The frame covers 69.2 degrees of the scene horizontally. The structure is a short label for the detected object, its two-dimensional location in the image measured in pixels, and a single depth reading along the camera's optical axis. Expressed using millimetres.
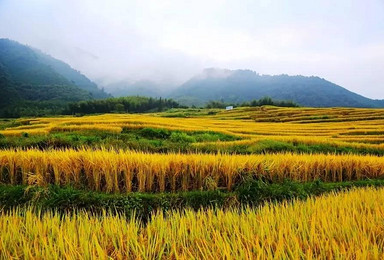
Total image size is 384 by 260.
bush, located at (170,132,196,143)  13464
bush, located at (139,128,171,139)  14648
